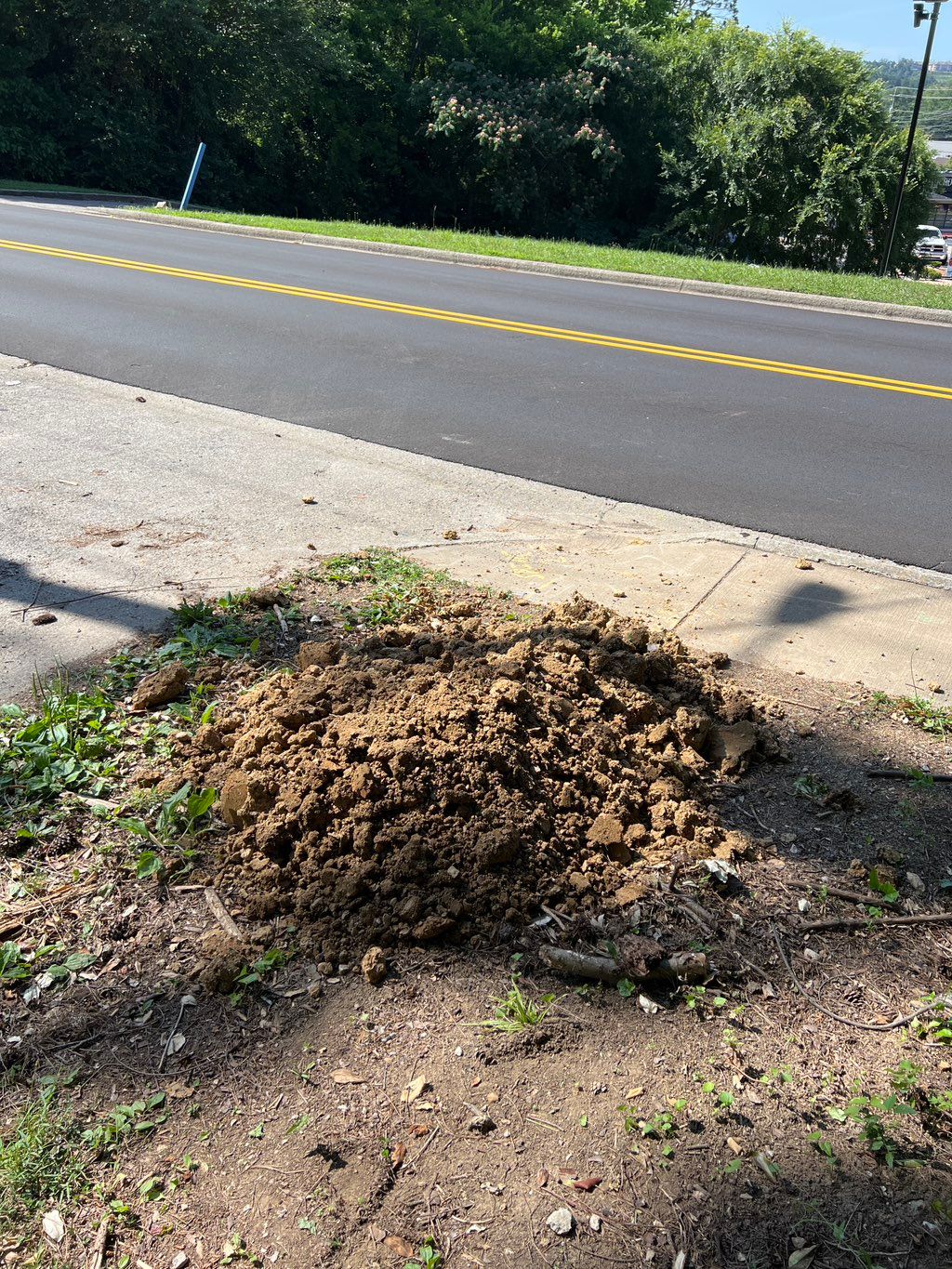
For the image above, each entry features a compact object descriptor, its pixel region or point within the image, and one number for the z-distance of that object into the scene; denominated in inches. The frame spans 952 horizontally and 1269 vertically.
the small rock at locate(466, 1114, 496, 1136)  90.4
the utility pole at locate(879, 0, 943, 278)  764.0
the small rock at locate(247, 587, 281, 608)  176.9
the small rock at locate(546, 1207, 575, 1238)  81.9
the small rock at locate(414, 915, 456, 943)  109.0
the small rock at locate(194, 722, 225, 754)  135.6
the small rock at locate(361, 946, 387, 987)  105.1
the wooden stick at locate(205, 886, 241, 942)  111.7
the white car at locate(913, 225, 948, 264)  1776.2
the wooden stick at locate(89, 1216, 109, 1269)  81.4
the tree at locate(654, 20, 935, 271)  1011.3
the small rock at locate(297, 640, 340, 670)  151.7
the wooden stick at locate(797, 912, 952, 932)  113.6
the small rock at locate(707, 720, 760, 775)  138.7
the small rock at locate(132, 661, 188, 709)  148.0
